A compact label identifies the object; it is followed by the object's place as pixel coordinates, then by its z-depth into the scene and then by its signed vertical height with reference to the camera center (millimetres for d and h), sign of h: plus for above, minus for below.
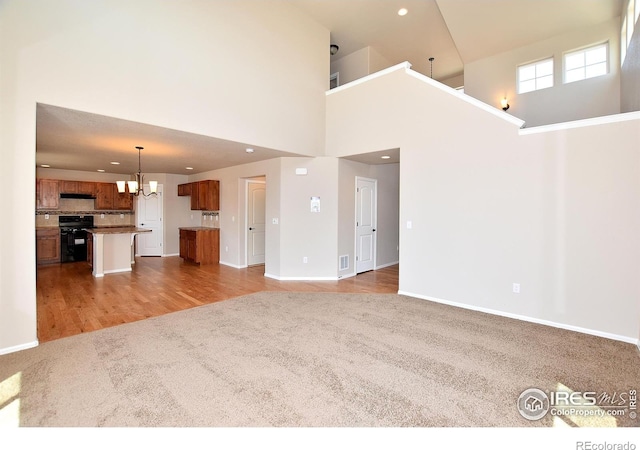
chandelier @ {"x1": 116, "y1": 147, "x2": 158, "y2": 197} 5458 +672
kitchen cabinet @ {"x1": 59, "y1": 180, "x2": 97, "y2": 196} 7391 +889
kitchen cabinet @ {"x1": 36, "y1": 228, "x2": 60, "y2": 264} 6980 -593
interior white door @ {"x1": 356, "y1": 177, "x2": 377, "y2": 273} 6312 -57
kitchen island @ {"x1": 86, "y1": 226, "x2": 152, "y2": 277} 5875 -617
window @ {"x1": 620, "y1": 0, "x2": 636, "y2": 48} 4040 +2851
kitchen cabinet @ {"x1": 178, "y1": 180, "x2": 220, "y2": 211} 7363 +680
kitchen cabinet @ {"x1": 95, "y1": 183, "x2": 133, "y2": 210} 7934 +650
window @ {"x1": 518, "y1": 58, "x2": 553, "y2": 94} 5773 +2968
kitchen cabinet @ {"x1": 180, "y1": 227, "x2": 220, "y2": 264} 7176 -612
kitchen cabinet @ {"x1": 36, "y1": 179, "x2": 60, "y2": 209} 7039 +670
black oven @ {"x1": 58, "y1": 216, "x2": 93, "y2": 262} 7316 -455
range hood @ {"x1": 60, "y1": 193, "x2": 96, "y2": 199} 7444 +672
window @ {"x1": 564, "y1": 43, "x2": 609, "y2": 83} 5148 +2893
